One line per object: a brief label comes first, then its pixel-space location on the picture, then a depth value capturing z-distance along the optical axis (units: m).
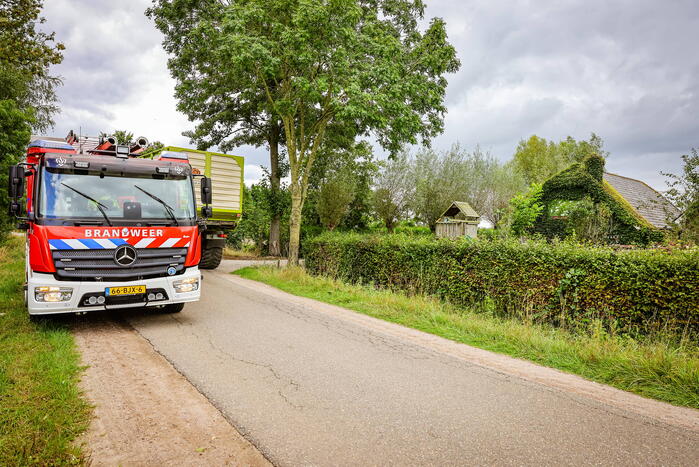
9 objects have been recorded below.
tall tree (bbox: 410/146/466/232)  30.06
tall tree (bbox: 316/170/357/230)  22.84
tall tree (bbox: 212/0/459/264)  11.66
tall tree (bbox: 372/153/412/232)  29.06
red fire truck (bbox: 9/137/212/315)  5.88
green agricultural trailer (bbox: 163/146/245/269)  12.68
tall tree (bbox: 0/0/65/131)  11.78
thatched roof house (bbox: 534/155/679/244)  22.67
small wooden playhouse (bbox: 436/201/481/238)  24.33
